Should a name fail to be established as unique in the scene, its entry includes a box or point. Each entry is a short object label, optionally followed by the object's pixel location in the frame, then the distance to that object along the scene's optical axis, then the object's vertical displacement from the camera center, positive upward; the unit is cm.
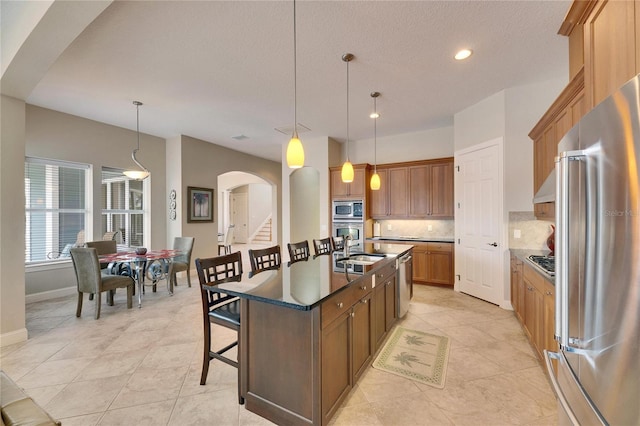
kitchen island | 158 -84
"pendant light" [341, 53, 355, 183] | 362 +55
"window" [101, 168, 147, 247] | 530 +12
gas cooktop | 224 -48
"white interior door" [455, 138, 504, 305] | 393 -14
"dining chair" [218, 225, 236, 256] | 795 -76
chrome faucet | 320 -44
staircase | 1253 -101
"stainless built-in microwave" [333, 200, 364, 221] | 569 +7
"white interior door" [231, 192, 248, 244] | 1282 -12
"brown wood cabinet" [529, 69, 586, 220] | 219 +85
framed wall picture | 599 +22
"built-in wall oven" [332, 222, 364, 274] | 561 -37
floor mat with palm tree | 231 -138
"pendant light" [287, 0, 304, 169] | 242 +55
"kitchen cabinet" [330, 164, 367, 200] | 571 +61
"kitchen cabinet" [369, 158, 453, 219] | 509 +44
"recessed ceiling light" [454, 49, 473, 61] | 288 +173
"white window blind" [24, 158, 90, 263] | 436 +11
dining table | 390 -84
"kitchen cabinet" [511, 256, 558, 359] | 208 -87
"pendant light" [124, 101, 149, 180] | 420 +65
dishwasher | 321 -88
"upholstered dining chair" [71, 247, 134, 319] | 350 -82
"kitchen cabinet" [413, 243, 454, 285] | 488 -94
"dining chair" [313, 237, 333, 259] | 380 -49
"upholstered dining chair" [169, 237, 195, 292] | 485 -84
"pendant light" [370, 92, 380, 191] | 402 +171
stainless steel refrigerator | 74 -17
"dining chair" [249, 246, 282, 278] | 267 -49
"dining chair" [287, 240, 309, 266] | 328 -48
